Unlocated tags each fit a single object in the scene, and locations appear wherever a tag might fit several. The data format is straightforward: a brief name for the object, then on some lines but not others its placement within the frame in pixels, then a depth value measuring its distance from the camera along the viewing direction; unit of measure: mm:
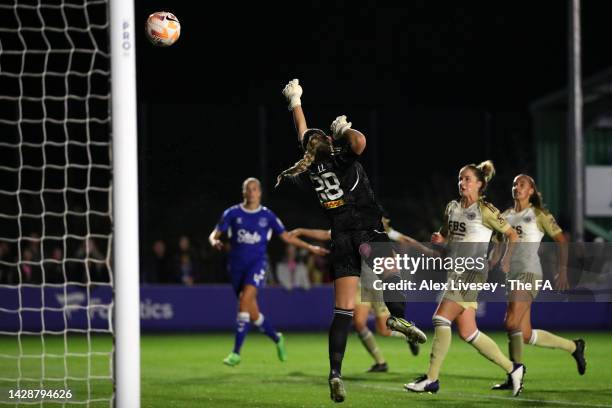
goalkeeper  16578
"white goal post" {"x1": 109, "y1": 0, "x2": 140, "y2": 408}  13211
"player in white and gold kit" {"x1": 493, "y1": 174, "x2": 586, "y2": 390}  20984
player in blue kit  26594
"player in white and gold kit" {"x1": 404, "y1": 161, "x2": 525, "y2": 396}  19203
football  17547
